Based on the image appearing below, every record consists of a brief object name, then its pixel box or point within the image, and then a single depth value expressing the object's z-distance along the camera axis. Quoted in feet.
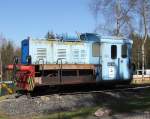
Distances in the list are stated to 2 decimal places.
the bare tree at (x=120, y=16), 83.80
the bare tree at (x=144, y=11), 88.83
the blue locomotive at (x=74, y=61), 37.06
